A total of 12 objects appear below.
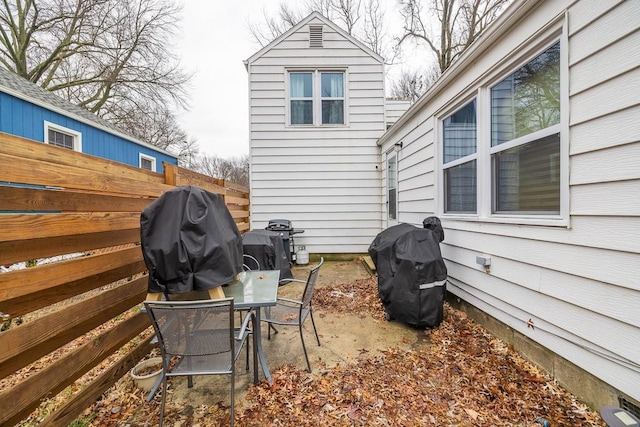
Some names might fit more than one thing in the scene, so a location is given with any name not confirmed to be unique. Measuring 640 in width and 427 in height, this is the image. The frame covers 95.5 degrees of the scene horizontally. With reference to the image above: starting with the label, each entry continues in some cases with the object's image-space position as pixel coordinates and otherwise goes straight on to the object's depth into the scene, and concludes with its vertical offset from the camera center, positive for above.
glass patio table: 2.15 -0.73
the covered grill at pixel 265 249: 4.27 -0.66
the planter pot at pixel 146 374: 2.26 -1.36
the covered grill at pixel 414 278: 3.13 -0.82
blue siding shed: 5.69 +1.99
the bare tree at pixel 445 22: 10.93 +7.25
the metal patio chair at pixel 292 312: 2.59 -1.08
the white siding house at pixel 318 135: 7.00 +1.69
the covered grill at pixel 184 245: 1.95 -0.27
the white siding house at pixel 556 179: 1.74 +0.18
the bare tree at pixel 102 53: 11.38 +6.53
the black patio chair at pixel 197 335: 1.70 -0.82
